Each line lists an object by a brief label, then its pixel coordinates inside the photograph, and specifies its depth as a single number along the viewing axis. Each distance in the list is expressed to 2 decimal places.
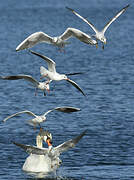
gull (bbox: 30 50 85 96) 35.94
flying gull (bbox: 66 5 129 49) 36.34
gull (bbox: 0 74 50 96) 36.32
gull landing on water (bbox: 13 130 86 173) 39.59
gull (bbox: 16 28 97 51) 35.84
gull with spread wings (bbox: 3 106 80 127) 37.19
